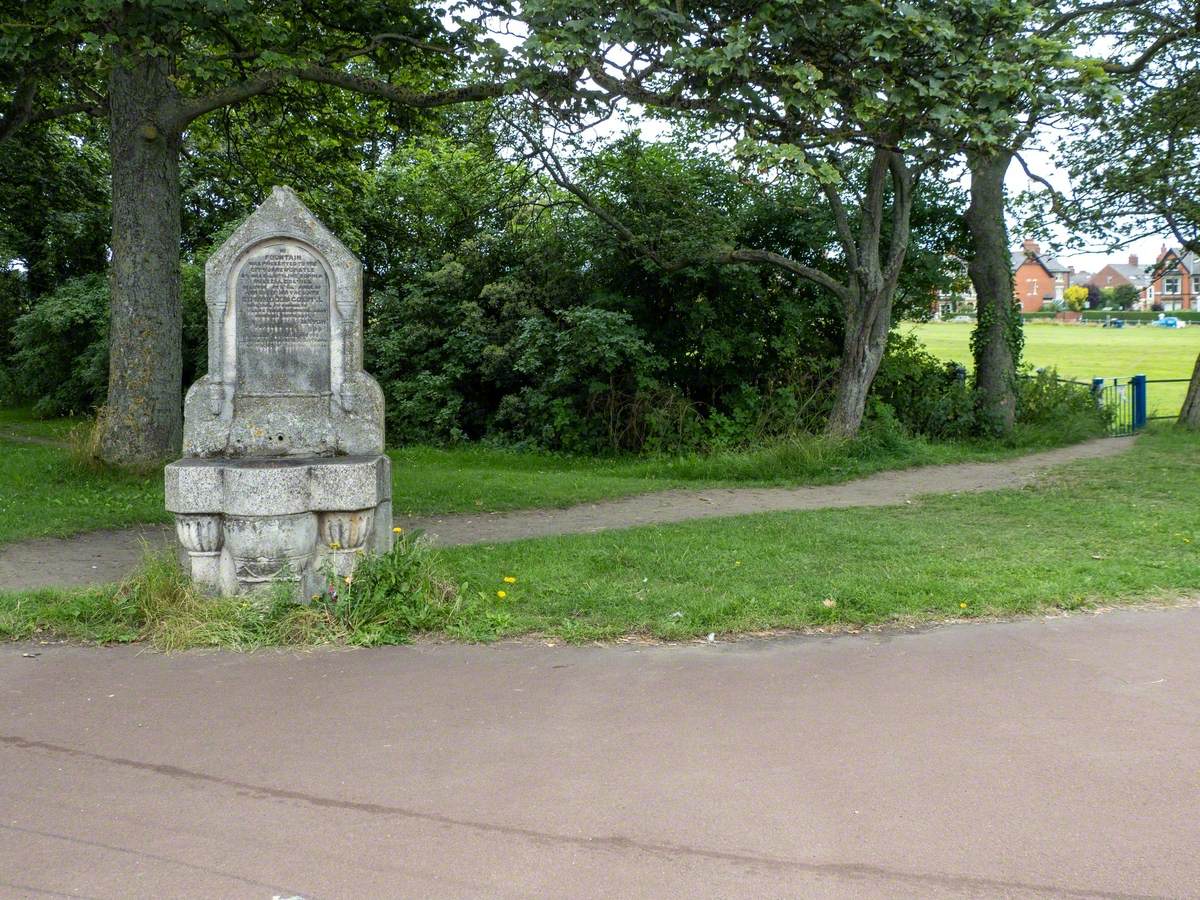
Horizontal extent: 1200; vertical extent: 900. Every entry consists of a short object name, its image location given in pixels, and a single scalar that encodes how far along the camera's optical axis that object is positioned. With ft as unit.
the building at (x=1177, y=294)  341.62
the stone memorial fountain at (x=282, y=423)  22.90
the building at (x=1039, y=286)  364.38
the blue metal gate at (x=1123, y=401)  68.44
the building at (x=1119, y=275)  374.63
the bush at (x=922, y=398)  59.00
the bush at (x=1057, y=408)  62.44
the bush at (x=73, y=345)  69.72
